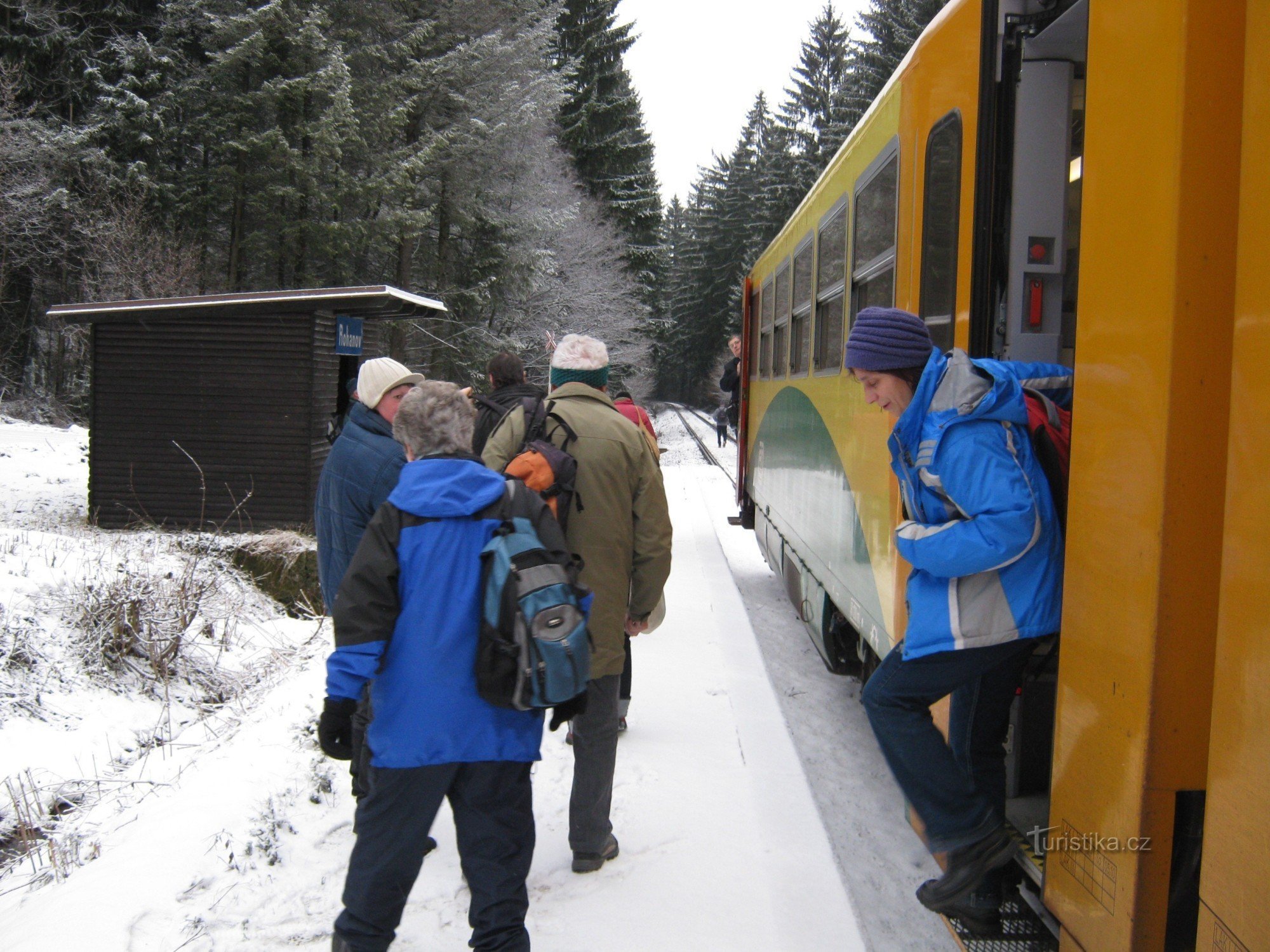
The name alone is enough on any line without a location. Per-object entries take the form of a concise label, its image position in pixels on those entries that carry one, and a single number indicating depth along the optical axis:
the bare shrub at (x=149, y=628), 7.41
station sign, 13.91
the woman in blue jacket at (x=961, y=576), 2.42
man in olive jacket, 3.42
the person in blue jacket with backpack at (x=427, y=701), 2.46
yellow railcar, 1.68
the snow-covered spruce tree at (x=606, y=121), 34.12
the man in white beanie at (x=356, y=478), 3.32
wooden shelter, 13.35
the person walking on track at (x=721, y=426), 26.80
